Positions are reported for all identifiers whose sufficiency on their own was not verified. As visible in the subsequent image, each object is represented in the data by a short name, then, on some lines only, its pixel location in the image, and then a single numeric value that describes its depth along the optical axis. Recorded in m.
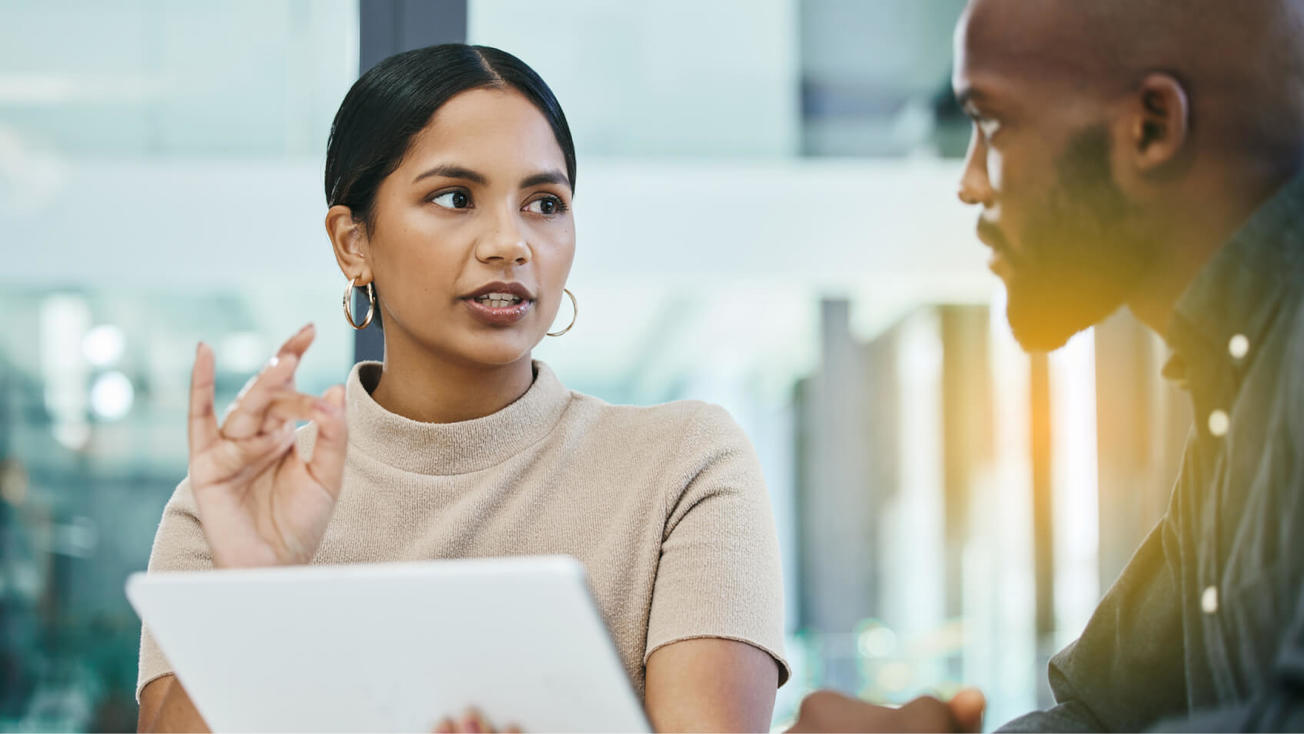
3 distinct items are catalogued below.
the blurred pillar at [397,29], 1.83
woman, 1.56
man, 1.42
